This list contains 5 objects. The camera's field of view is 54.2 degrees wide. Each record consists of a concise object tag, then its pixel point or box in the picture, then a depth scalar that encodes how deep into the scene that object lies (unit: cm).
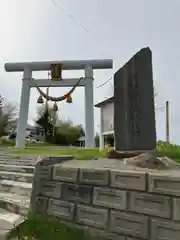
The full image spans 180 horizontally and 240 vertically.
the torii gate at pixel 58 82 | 900
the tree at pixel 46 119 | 2073
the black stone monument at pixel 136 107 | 284
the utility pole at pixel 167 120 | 1143
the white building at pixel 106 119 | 819
